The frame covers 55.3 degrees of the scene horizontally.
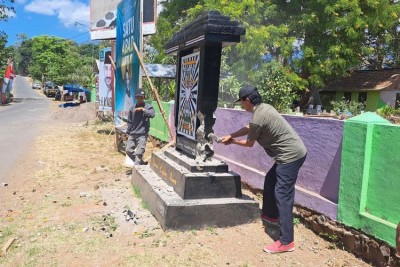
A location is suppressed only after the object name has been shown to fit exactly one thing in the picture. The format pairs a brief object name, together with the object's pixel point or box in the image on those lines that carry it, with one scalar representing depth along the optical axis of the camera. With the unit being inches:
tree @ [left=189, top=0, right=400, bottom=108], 724.7
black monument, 183.5
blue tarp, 1625.0
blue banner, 350.9
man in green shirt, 161.8
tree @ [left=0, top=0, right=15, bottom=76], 1231.5
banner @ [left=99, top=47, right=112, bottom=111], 620.7
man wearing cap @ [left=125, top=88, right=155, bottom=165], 294.5
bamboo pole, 305.4
